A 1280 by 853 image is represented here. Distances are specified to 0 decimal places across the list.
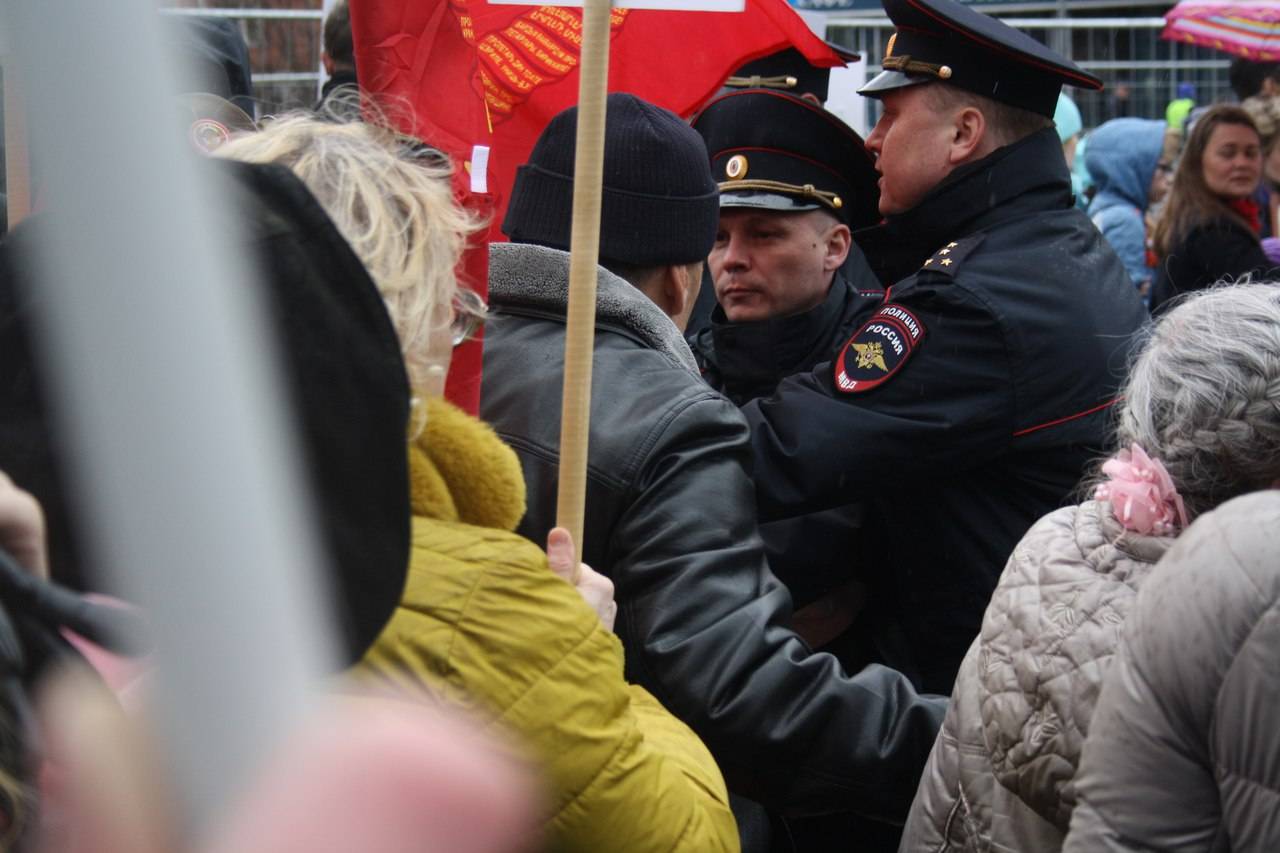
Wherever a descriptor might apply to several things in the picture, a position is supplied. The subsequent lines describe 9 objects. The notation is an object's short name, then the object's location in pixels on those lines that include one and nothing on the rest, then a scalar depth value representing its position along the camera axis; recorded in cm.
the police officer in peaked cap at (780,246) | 310
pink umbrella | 930
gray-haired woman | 174
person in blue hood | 771
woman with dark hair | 536
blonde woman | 124
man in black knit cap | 206
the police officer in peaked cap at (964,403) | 256
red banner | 240
